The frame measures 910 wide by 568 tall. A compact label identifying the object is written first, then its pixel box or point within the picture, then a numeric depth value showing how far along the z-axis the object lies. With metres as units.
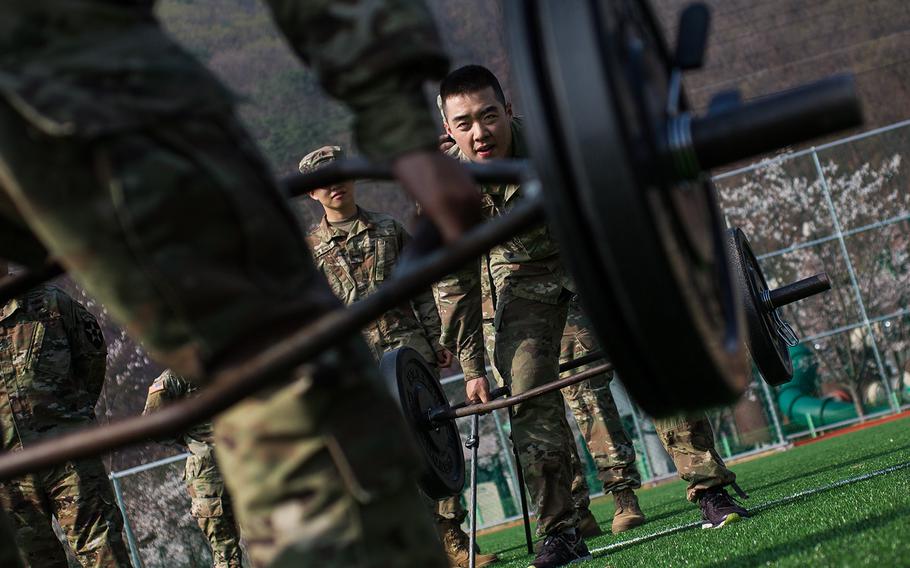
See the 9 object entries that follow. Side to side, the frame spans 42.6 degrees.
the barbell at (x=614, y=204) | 1.59
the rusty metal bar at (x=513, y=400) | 4.25
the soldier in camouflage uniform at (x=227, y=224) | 1.61
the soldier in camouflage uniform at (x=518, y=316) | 4.87
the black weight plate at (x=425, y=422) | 4.63
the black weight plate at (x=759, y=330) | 3.74
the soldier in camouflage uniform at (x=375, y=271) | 6.89
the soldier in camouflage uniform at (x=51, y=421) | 5.61
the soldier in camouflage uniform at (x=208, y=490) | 8.13
